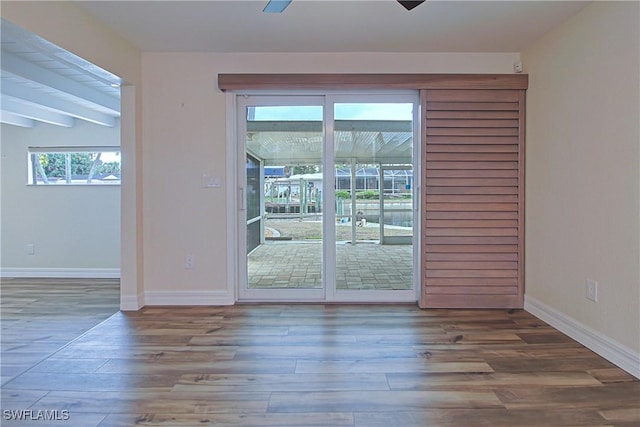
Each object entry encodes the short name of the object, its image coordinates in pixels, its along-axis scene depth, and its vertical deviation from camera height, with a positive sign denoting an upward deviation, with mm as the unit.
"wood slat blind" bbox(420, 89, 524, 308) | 3332 +76
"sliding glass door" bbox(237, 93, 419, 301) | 3533 +89
